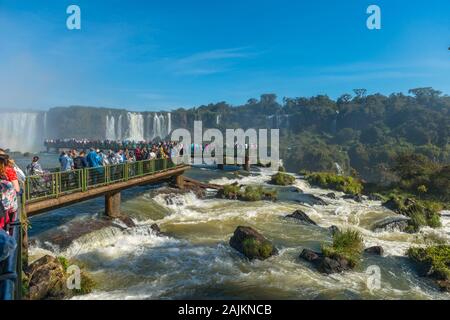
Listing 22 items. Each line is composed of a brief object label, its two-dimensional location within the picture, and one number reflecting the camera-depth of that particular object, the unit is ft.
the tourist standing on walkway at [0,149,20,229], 16.15
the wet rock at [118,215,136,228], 53.54
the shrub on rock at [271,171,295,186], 110.91
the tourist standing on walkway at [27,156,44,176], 41.92
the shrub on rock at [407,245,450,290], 39.68
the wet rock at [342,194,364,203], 88.65
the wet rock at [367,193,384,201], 92.53
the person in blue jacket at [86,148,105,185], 49.31
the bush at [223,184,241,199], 80.69
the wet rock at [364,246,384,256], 46.29
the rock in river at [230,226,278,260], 42.39
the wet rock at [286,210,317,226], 61.41
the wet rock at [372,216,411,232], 58.90
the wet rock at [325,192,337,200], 91.62
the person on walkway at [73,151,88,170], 50.08
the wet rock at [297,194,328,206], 80.59
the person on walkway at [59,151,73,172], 46.29
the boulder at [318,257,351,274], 39.42
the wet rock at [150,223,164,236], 51.02
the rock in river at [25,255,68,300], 29.60
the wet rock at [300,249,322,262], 41.79
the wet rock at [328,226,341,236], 54.24
